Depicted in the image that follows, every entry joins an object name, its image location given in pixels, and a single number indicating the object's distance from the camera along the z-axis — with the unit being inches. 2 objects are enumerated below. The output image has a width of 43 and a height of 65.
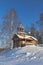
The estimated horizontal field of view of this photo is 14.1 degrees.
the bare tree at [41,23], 1876.5
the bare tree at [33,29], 2080.7
